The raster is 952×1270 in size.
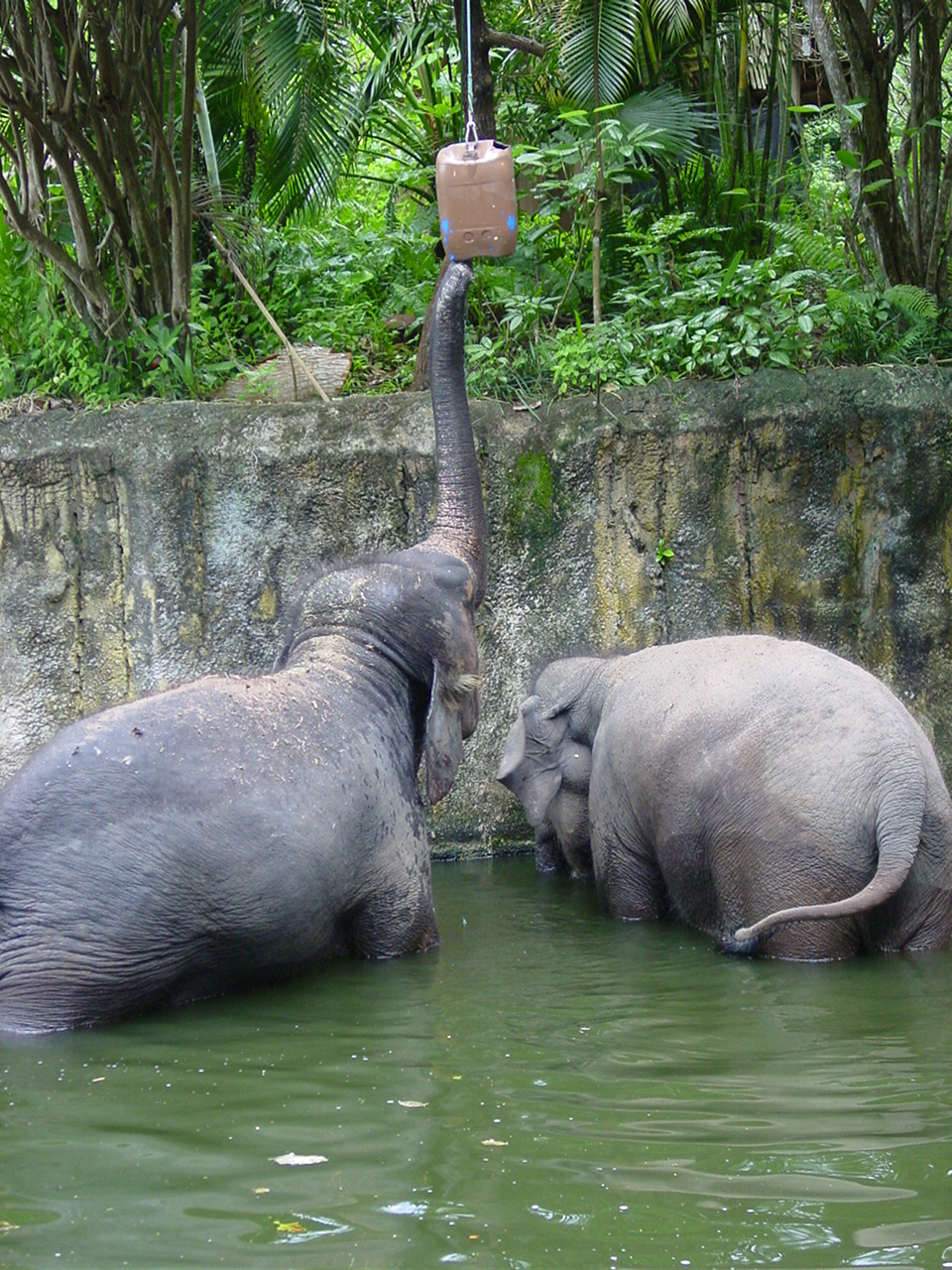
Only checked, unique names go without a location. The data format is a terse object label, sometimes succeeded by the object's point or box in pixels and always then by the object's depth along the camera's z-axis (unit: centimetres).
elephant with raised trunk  450
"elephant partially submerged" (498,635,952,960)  524
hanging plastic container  559
